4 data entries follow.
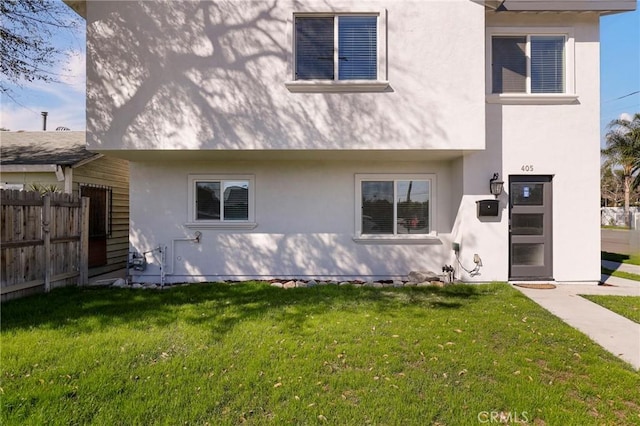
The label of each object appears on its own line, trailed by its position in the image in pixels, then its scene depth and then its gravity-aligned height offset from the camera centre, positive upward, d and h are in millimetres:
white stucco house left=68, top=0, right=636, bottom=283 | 6676 +1582
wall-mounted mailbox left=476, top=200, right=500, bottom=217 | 7041 +153
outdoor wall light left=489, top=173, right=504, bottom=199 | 7039 +605
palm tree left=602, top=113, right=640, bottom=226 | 26250 +5564
